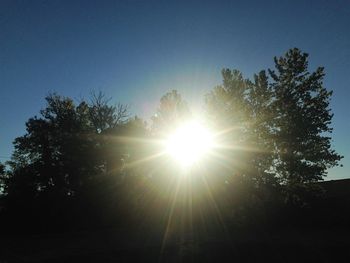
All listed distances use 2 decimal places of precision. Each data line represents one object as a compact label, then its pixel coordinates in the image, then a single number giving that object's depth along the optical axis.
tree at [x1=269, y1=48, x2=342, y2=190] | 29.39
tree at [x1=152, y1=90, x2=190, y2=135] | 32.03
